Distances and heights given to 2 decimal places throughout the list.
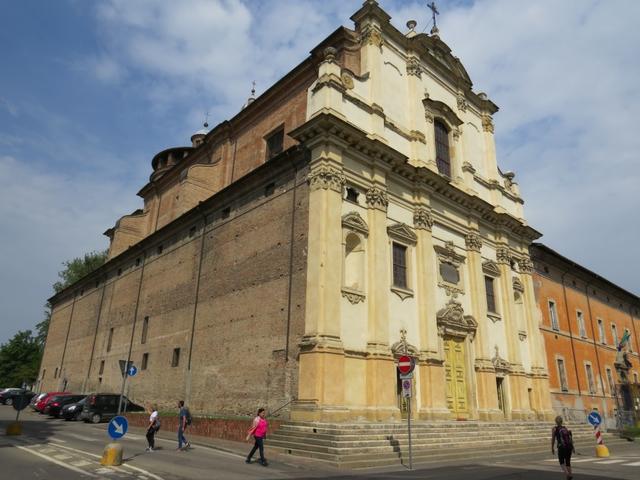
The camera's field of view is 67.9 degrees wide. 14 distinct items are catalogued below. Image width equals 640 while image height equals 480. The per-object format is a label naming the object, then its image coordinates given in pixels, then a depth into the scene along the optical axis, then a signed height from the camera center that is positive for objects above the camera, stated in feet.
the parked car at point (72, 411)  78.18 -1.57
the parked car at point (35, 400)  100.84 +0.03
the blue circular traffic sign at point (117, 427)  31.89 -1.57
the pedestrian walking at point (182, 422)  43.34 -1.55
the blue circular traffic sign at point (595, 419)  49.75 -0.33
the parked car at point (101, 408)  74.43 -0.79
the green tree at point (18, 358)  202.18 +17.46
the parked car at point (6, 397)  128.79 +0.61
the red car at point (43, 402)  92.12 -0.30
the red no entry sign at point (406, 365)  37.73 +3.43
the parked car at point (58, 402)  81.45 -0.23
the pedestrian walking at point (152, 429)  42.04 -2.16
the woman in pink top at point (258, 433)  36.96 -1.96
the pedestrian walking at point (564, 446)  31.58 -1.98
